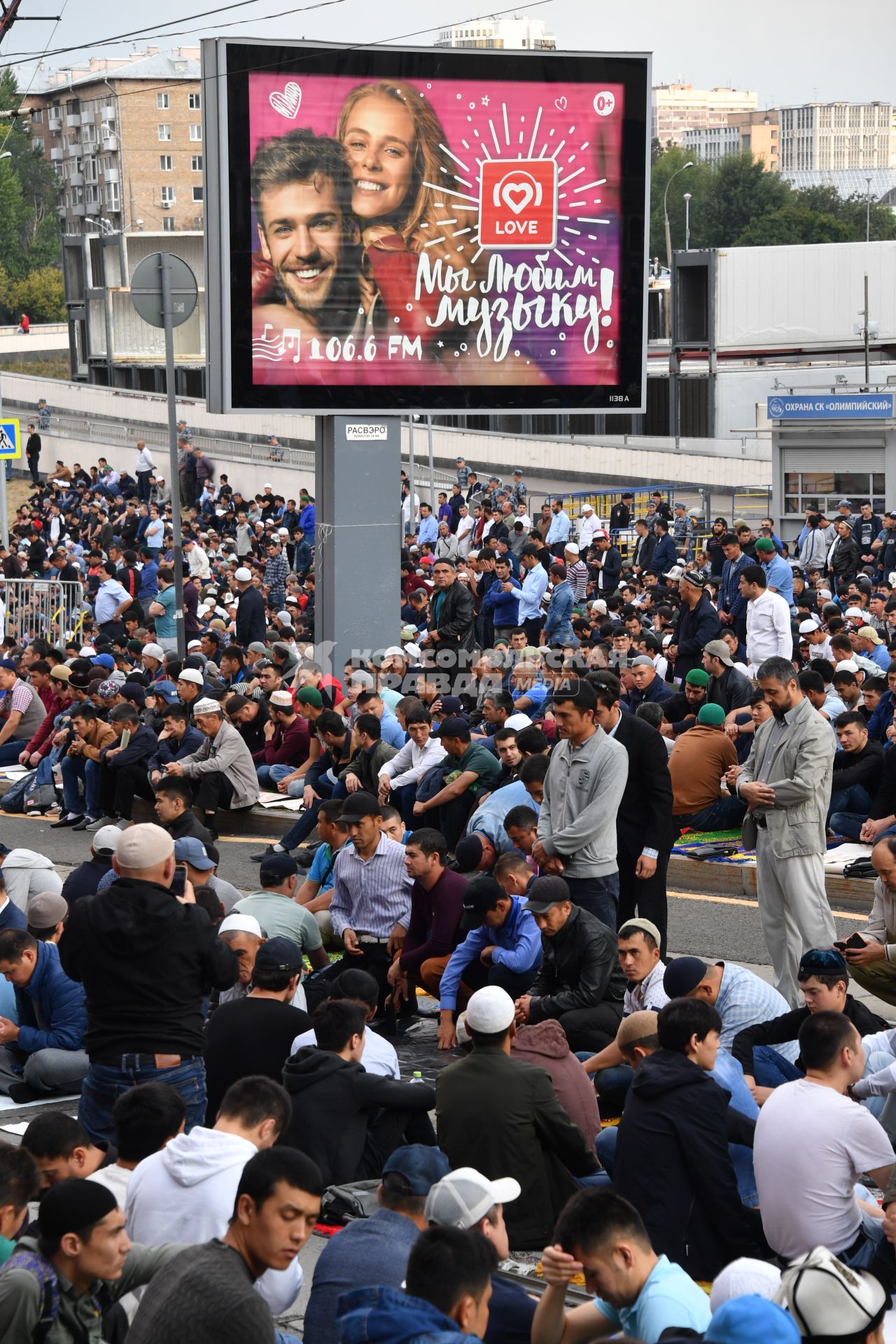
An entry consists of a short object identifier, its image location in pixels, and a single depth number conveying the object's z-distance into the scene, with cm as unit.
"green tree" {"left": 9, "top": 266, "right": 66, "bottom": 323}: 10412
